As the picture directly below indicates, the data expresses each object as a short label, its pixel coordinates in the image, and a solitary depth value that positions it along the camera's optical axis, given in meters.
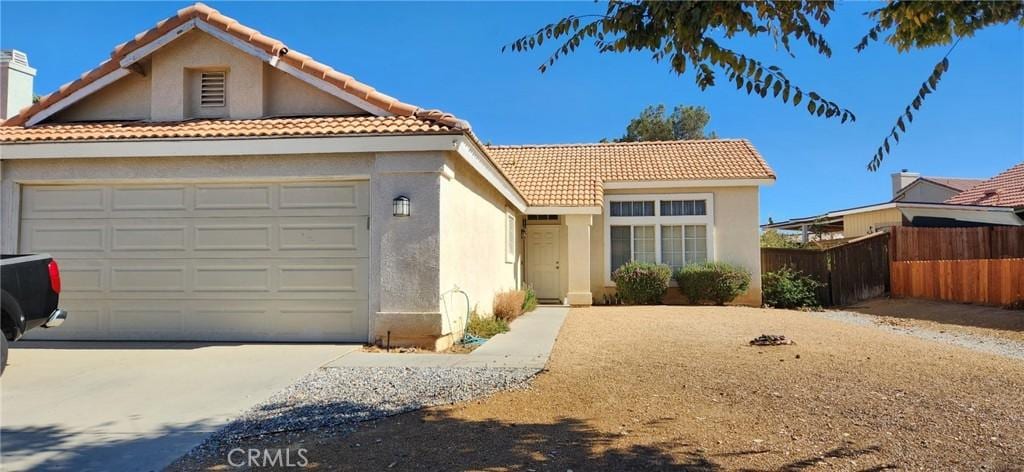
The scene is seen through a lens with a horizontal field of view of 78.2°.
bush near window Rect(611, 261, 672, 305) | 15.96
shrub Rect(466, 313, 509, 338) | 9.70
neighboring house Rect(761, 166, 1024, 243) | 18.95
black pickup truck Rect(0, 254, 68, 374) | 5.67
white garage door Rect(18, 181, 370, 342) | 8.46
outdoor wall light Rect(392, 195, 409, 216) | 8.04
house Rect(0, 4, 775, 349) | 8.16
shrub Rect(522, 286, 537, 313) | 14.01
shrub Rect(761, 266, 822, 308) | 16.53
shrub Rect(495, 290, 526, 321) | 11.71
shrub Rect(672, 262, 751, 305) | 15.72
